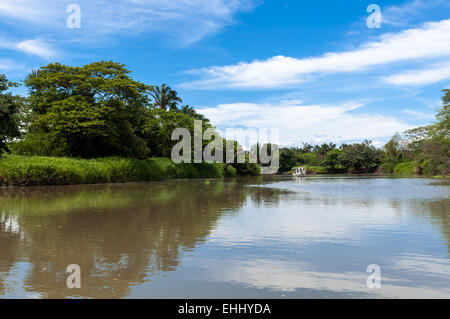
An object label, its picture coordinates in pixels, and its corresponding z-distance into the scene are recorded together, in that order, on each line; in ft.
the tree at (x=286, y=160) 291.38
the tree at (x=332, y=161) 266.28
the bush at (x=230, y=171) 177.37
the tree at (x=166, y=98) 175.32
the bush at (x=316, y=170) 271.08
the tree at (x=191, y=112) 174.81
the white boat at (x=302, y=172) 217.60
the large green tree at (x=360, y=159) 246.27
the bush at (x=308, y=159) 315.99
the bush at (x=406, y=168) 194.13
